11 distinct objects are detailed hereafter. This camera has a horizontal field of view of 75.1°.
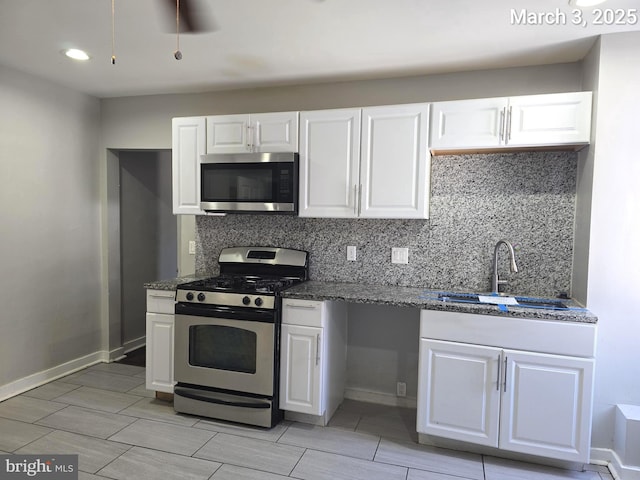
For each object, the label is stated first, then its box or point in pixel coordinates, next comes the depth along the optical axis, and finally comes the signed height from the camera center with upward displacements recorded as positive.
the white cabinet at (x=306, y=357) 2.73 -0.90
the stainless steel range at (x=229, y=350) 2.73 -0.88
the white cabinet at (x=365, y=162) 2.78 +0.42
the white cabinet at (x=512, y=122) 2.46 +0.64
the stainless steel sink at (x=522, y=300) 2.52 -0.48
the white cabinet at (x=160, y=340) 3.04 -0.90
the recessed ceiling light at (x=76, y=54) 2.78 +1.11
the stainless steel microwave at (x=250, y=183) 2.98 +0.27
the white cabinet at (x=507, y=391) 2.27 -0.94
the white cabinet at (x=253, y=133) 3.04 +0.65
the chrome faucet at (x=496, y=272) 2.78 -0.32
